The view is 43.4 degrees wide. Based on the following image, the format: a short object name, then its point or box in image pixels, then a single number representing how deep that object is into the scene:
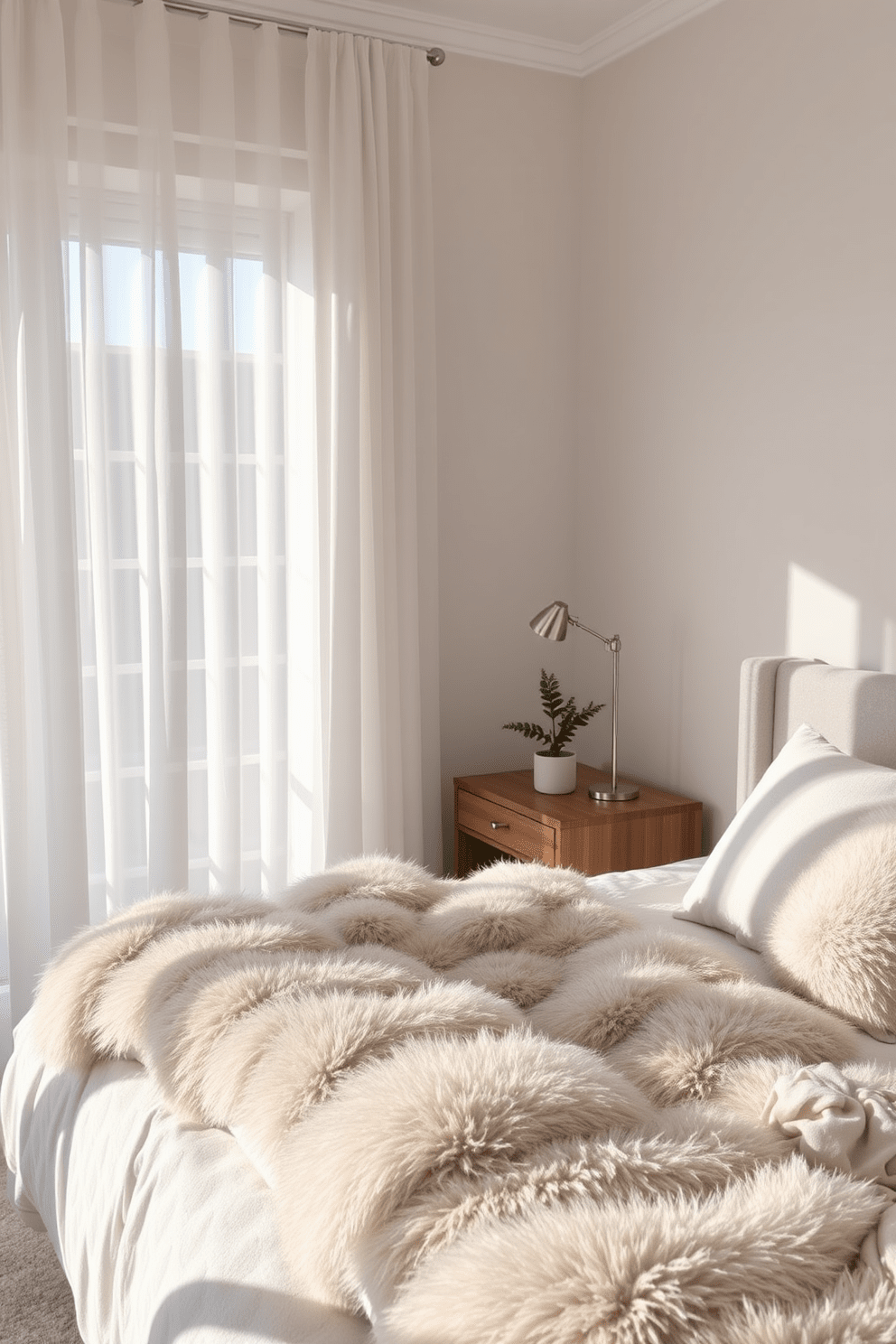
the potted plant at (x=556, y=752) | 3.31
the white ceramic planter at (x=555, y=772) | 3.30
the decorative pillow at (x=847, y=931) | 1.75
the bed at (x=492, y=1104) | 1.01
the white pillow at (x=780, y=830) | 2.04
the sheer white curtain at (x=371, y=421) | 3.13
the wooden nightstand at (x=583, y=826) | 3.04
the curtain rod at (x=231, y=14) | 2.93
